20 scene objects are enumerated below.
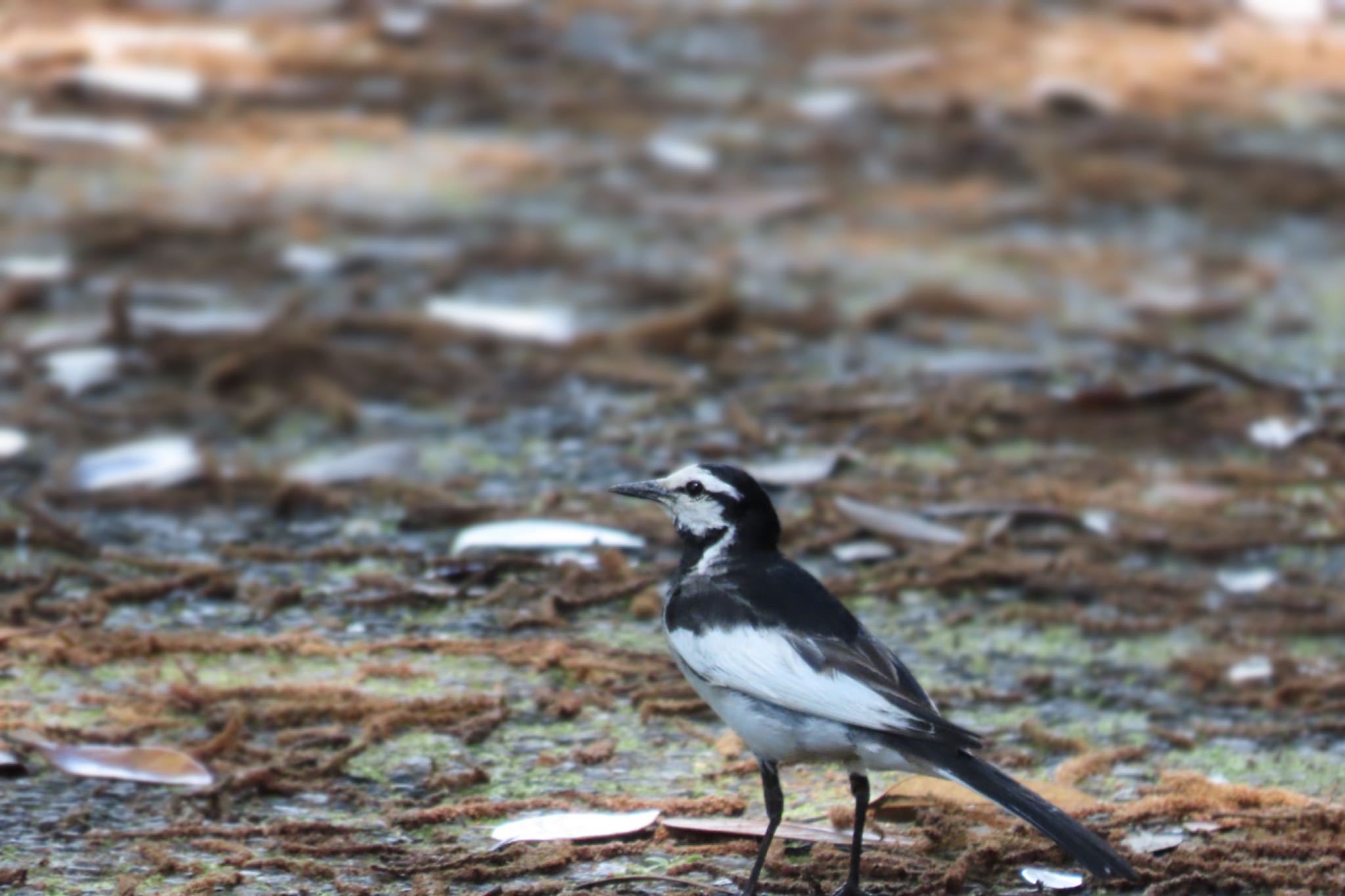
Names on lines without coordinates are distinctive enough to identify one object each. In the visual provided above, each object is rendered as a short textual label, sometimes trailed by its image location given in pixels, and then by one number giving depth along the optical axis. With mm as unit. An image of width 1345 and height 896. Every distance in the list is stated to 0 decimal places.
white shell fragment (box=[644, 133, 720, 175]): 16141
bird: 6406
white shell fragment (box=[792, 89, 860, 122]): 17359
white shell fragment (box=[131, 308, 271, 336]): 12641
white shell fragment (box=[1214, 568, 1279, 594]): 9898
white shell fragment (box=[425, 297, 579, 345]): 13023
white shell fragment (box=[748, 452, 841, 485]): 10820
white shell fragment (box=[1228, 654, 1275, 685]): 8906
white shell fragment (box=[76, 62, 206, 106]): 16672
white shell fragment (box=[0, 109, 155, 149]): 15852
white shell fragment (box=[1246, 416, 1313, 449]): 11547
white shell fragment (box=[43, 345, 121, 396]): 11820
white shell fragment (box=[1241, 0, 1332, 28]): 19922
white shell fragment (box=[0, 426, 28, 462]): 10836
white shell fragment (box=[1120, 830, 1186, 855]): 7066
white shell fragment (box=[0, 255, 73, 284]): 13336
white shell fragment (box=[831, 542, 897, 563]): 10000
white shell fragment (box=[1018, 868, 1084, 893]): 6809
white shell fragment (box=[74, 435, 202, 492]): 10531
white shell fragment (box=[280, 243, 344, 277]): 13953
